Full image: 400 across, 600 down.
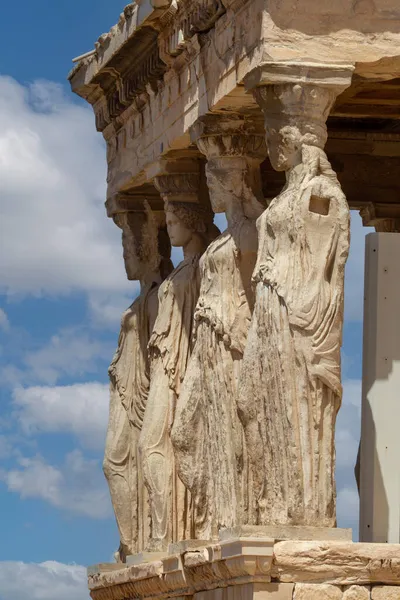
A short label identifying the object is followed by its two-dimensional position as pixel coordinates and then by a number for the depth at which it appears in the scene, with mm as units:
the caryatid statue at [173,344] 19312
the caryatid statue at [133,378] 20688
